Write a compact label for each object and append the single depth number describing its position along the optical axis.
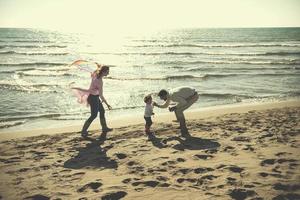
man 8.06
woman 8.36
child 8.80
